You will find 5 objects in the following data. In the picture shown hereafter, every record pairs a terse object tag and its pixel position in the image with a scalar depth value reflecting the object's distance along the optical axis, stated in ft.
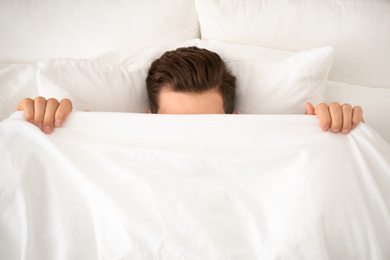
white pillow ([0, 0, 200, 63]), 3.70
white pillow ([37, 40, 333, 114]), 2.92
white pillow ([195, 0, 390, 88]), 3.62
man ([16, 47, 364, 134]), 2.95
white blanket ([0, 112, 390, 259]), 2.04
